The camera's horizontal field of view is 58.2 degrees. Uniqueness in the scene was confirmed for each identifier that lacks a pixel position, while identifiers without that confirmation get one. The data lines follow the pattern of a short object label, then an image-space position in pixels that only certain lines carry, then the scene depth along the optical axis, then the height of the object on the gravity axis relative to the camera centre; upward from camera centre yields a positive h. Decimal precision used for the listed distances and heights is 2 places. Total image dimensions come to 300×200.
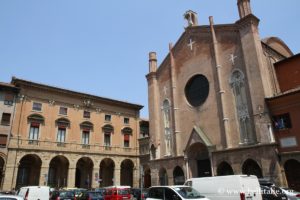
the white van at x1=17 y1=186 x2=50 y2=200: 15.48 -0.11
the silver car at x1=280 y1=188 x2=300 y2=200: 15.77 -0.62
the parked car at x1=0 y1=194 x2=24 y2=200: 8.39 -0.17
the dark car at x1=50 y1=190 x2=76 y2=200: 20.83 -0.40
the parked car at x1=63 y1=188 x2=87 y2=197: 22.41 -0.21
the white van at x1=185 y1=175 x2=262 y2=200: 13.06 -0.12
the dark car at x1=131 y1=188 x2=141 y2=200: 26.20 -0.50
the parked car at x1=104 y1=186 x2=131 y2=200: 19.38 -0.32
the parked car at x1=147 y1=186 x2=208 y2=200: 11.43 -0.26
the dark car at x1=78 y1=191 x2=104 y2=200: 19.53 -0.44
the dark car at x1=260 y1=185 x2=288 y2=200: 14.62 -0.48
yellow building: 31.53 +6.15
